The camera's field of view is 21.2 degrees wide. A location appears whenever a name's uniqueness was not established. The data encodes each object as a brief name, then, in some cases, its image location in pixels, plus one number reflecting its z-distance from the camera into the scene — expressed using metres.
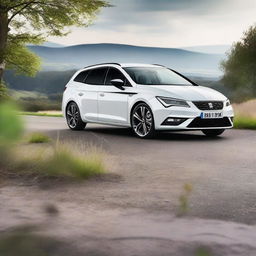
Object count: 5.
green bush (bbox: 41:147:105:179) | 8.77
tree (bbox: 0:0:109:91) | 36.44
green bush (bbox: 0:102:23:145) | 3.86
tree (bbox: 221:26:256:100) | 79.50
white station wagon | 14.46
